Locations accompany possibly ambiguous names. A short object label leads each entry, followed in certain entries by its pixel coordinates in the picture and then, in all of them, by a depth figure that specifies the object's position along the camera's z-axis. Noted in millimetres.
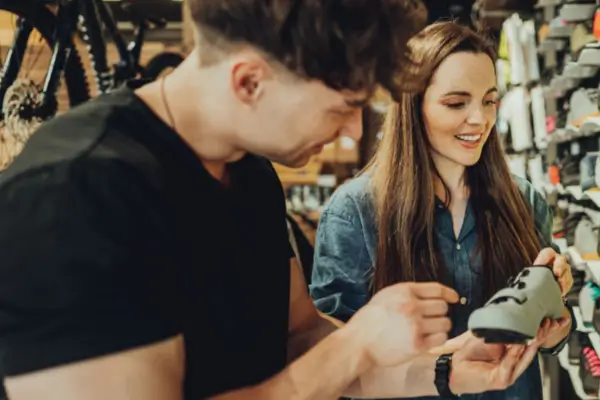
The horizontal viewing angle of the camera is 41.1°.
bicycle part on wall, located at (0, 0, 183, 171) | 2473
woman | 1627
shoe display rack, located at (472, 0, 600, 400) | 3117
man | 804
